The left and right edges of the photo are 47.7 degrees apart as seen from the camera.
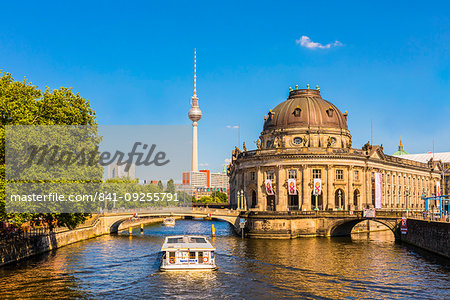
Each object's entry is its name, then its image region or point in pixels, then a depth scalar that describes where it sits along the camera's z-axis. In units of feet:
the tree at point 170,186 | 617.00
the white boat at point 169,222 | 430.61
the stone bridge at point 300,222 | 301.16
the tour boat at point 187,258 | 174.60
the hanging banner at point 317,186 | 346.13
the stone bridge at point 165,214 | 327.47
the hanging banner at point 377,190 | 387.30
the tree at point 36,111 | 168.96
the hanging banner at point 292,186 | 352.08
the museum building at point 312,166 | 354.95
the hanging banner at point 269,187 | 360.28
